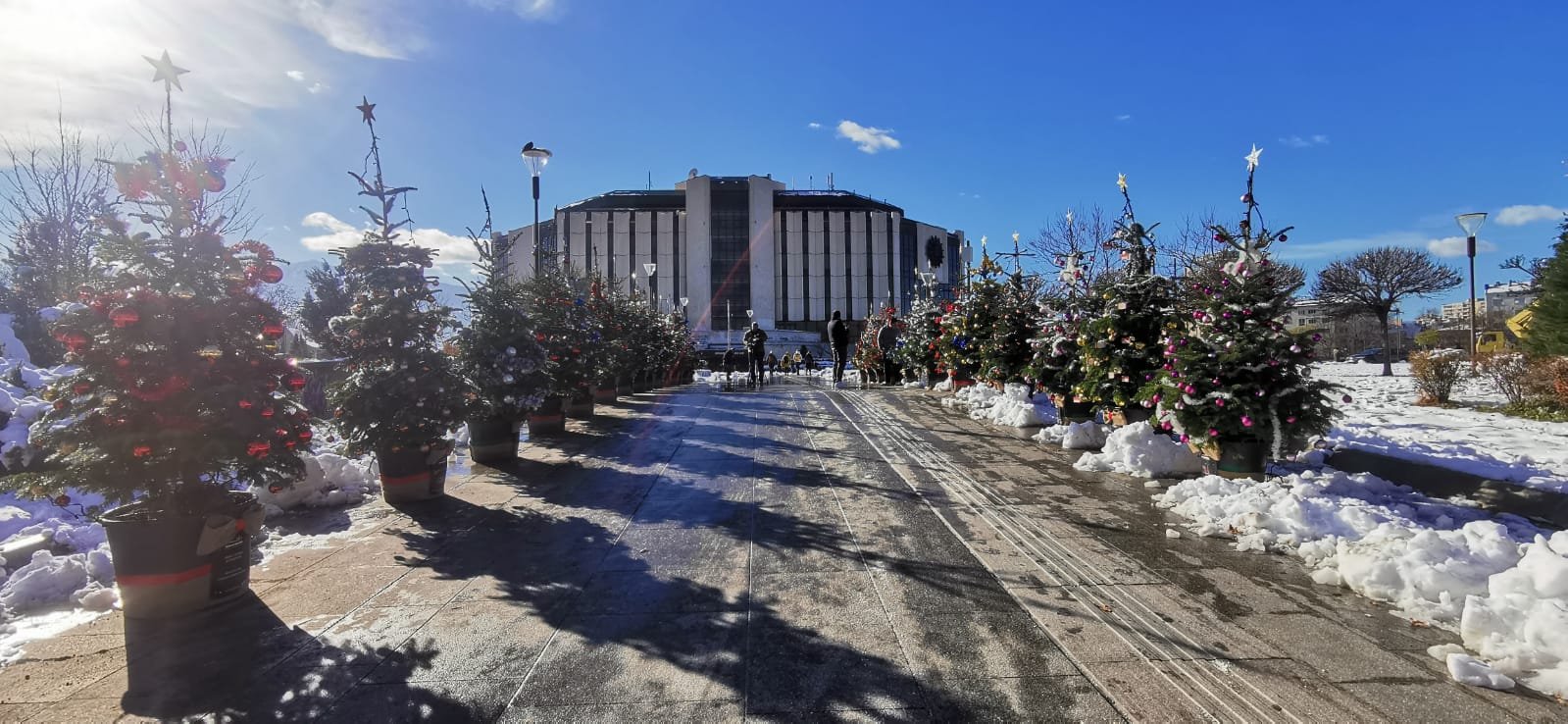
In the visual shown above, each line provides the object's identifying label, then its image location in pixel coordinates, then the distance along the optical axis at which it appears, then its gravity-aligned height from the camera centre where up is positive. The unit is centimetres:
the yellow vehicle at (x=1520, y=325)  1219 +70
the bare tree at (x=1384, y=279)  3055 +358
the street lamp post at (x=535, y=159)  1089 +337
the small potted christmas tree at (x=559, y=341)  937 +30
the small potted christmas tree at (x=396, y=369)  573 -5
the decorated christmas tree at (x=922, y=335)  1673 +64
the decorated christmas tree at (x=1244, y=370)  544 -11
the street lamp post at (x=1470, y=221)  1720 +350
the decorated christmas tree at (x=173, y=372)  350 -4
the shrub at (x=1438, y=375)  1164 -34
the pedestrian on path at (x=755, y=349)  2053 +37
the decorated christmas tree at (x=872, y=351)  2153 +30
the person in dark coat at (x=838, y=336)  1930 +69
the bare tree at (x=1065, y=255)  1029 +174
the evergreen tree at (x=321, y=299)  2005 +210
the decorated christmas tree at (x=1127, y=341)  738 +19
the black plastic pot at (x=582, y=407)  1184 -80
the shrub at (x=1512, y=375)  987 -30
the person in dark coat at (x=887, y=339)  2030 +65
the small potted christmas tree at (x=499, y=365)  730 -2
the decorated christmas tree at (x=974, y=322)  1271 +73
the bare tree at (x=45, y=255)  1065 +217
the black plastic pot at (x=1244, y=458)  566 -87
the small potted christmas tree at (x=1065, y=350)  862 +11
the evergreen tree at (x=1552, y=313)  1056 +68
